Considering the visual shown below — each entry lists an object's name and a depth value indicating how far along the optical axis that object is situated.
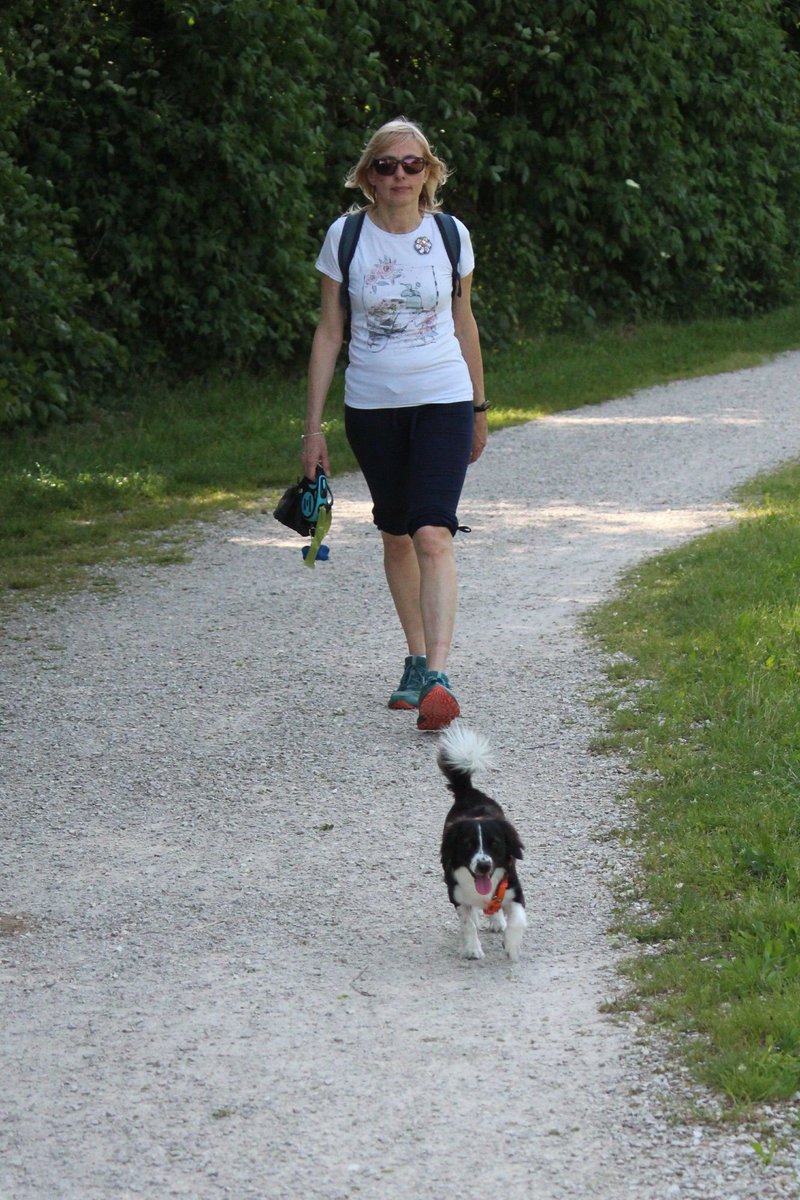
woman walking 11.44
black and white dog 8.08
